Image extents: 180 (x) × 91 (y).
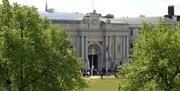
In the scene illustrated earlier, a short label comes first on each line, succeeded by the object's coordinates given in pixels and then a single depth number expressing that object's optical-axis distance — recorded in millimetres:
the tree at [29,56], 28969
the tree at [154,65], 32625
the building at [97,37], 98062
